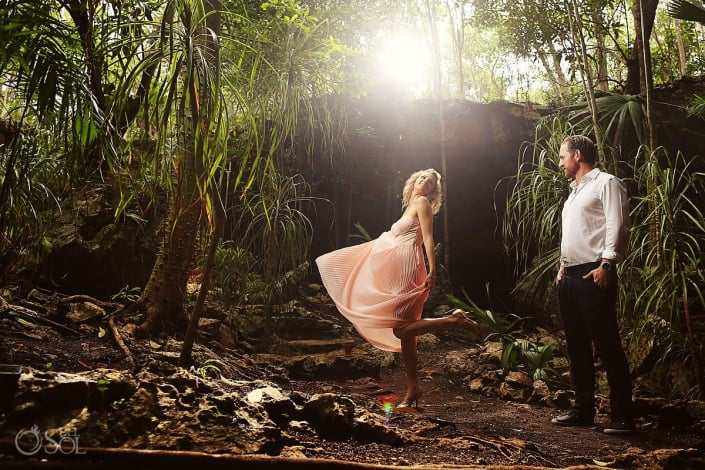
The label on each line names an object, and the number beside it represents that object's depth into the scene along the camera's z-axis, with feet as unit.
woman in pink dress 10.45
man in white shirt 8.63
